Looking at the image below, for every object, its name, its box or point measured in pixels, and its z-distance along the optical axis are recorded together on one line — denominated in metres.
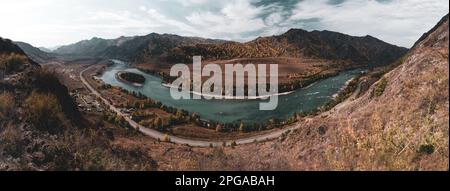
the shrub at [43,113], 47.16
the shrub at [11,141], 34.56
